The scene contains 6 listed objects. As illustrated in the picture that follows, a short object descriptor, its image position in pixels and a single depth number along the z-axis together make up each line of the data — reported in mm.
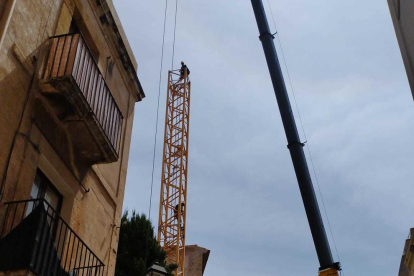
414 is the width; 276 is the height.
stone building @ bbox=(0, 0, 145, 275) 7391
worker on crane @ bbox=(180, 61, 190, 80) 43625
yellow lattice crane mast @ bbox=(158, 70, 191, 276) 37156
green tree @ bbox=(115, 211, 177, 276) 18734
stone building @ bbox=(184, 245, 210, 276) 38969
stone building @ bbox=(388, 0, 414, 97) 7984
